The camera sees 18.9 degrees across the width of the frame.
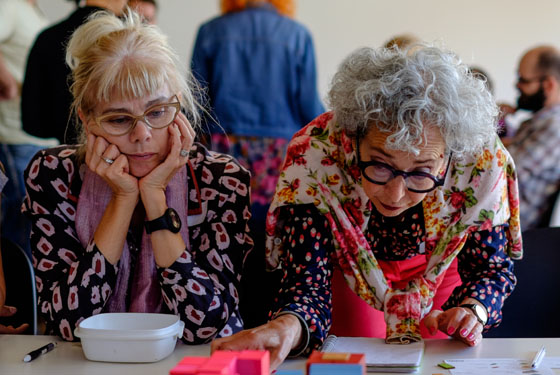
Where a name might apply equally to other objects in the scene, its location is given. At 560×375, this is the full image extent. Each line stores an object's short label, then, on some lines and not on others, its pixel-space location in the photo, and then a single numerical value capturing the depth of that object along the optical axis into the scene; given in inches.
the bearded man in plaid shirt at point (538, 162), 141.8
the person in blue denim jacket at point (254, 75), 137.8
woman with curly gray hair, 98.7
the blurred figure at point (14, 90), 136.6
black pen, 94.1
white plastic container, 93.6
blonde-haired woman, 100.3
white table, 92.9
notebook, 92.9
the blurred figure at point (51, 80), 128.4
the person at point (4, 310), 100.4
